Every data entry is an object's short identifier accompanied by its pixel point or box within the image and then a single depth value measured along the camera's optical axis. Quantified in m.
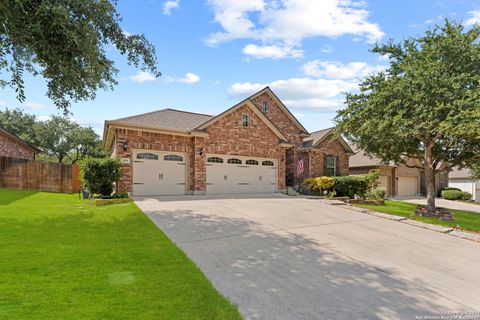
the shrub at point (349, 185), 18.28
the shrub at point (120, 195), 12.57
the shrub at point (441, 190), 31.39
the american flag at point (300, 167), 20.03
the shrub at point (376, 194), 19.47
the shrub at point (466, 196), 29.36
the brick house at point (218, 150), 14.49
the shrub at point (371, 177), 18.48
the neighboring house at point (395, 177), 26.91
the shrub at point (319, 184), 17.95
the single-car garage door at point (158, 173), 14.51
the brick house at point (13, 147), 19.33
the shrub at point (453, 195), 29.09
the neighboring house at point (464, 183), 31.38
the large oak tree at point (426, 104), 11.55
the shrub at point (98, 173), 12.17
